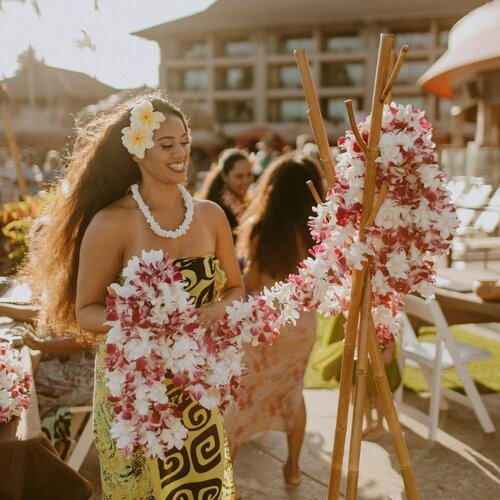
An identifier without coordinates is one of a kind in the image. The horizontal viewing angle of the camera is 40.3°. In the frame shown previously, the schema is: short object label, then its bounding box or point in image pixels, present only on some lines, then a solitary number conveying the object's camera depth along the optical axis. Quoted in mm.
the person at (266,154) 12094
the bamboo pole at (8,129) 6195
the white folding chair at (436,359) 4164
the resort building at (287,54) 45750
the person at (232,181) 4906
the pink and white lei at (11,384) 2302
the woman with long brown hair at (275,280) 3484
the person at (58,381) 3428
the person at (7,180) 10836
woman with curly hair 2227
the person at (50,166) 13336
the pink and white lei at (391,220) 1939
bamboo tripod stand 1995
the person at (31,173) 11914
